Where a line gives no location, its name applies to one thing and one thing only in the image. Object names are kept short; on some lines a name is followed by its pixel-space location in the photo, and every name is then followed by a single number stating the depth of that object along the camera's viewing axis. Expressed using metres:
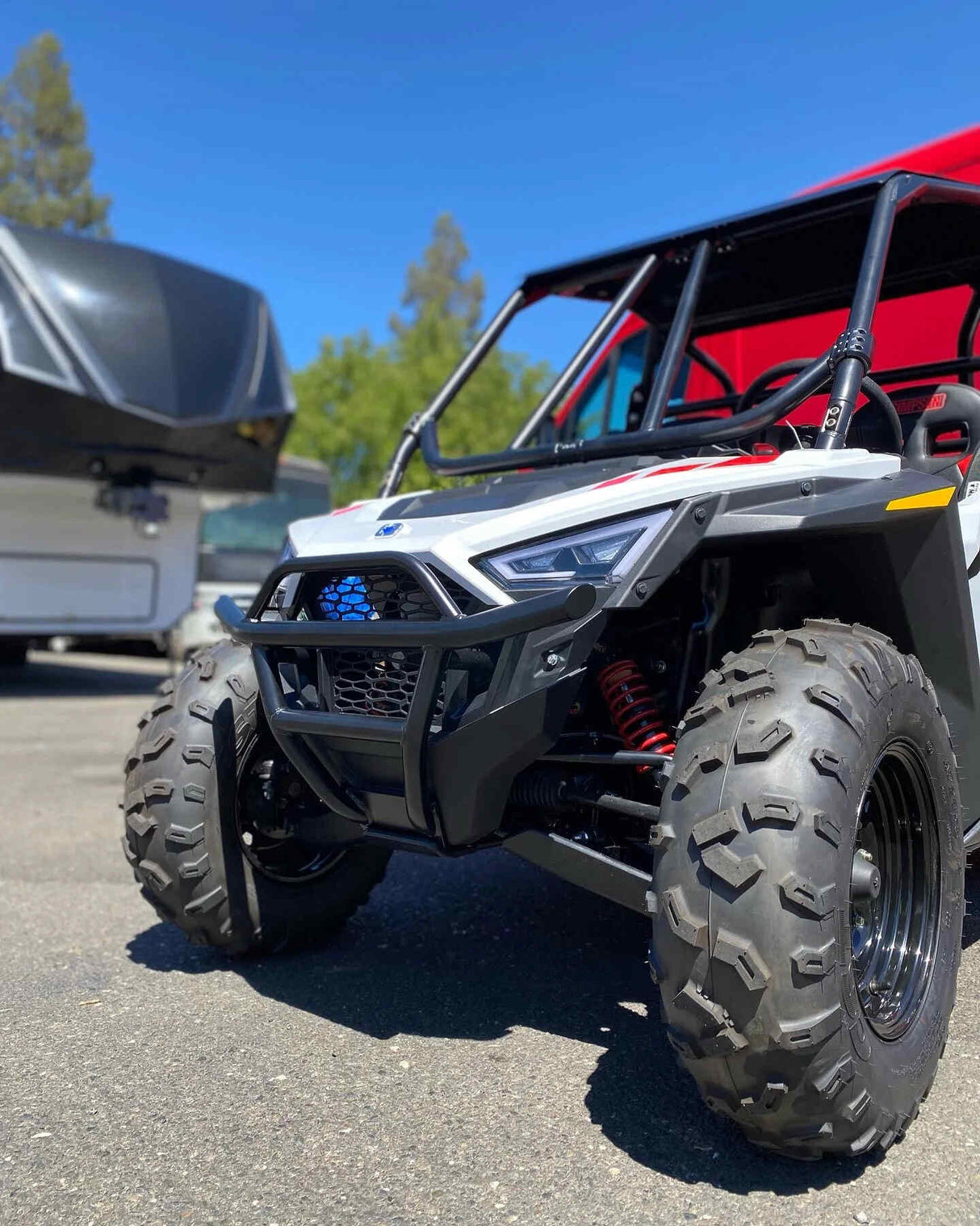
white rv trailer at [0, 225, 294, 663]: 8.69
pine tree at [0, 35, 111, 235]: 43.69
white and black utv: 2.15
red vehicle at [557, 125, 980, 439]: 4.78
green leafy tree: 25.80
